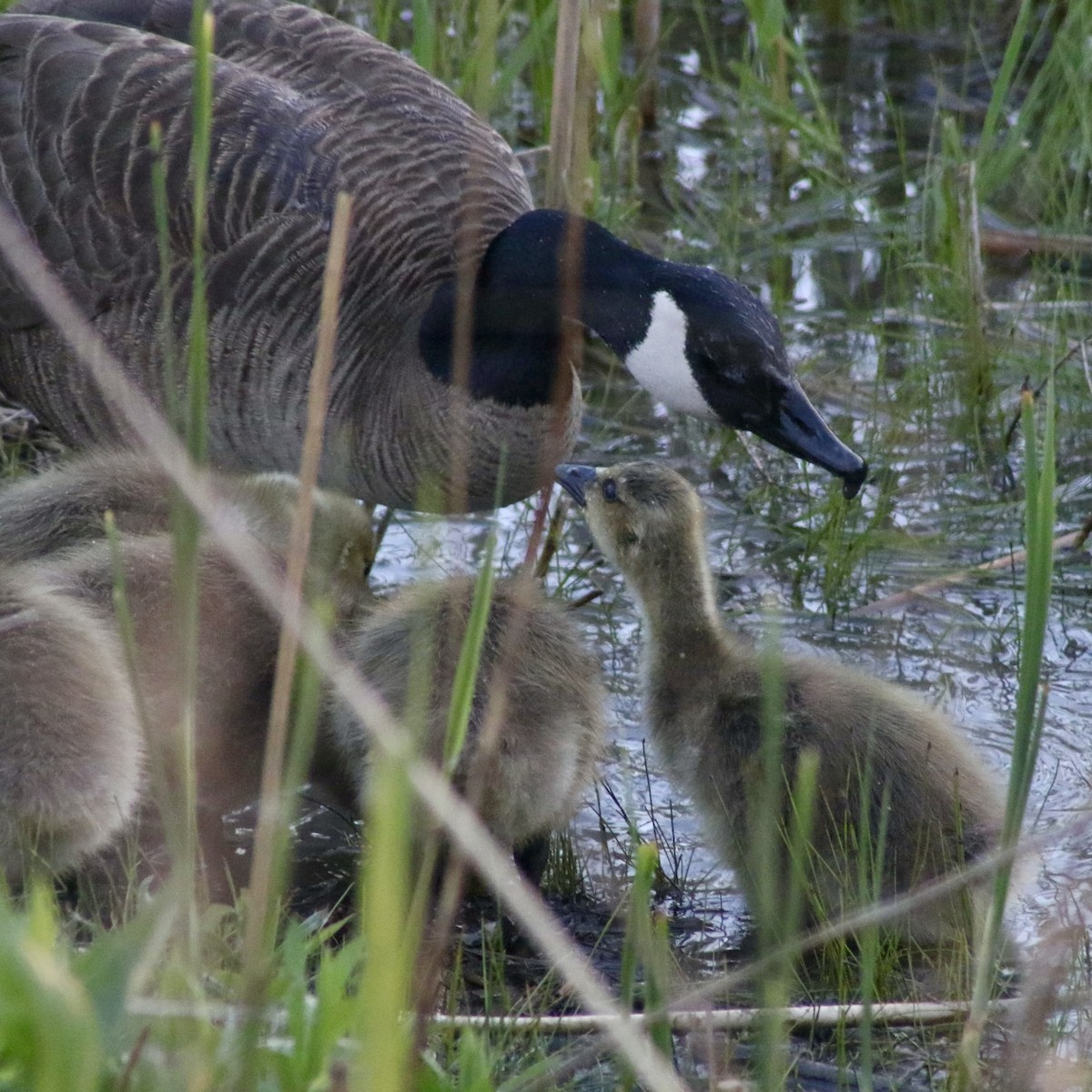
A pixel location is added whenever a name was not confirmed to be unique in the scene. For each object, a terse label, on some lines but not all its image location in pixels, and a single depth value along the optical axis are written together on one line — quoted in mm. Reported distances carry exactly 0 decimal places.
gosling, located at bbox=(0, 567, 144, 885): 5492
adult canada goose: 8375
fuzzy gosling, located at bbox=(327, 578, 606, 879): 6164
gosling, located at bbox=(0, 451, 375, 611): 7387
